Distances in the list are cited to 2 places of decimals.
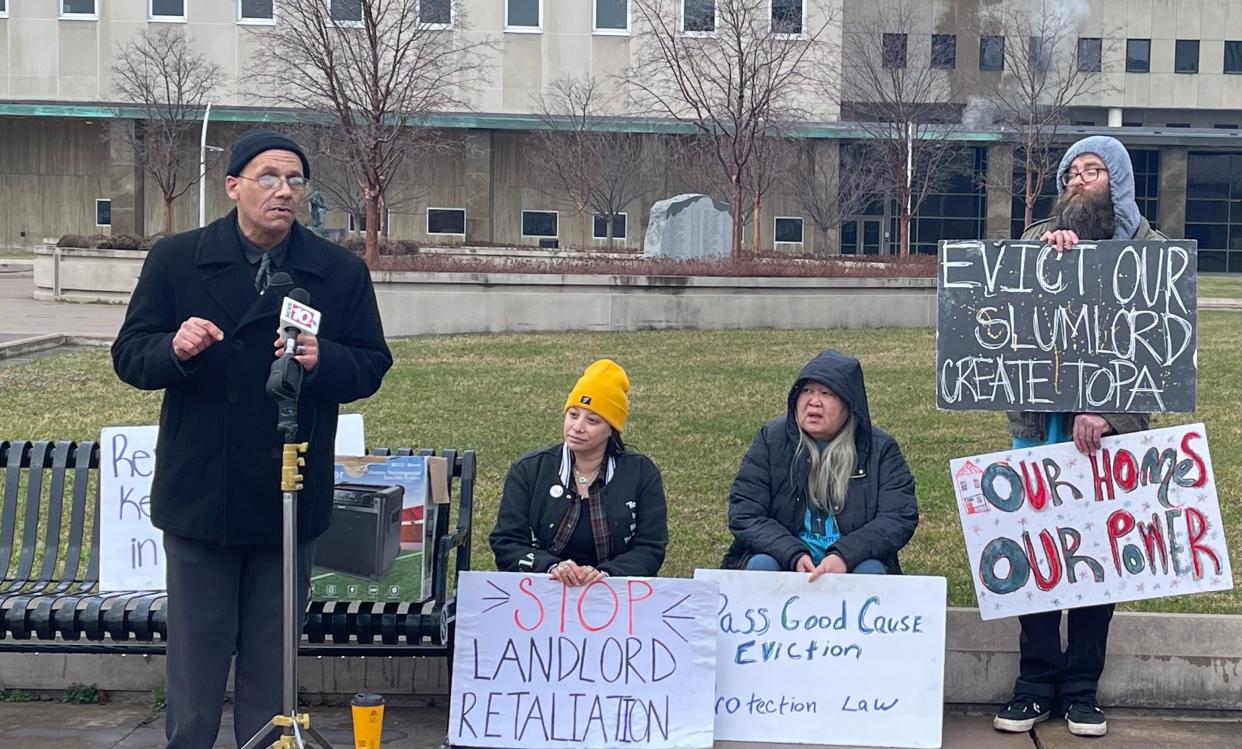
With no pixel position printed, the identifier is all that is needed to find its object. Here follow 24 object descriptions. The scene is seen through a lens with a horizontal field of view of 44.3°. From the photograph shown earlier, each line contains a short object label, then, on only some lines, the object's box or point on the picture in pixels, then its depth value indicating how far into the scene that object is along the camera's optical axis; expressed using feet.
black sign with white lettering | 18.39
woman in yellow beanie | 17.95
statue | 109.29
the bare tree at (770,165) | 99.63
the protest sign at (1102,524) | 18.57
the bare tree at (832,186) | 150.00
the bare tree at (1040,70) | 124.36
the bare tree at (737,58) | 83.97
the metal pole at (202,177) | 129.39
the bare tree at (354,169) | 108.17
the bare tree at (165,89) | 144.97
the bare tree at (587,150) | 150.82
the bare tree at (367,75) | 79.25
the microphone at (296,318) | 13.24
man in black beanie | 14.14
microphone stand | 13.24
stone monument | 97.55
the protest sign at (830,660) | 17.93
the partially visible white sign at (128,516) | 19.99
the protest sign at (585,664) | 17.79
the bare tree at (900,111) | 130.41
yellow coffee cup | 15.72
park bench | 18.56
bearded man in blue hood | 18.10
